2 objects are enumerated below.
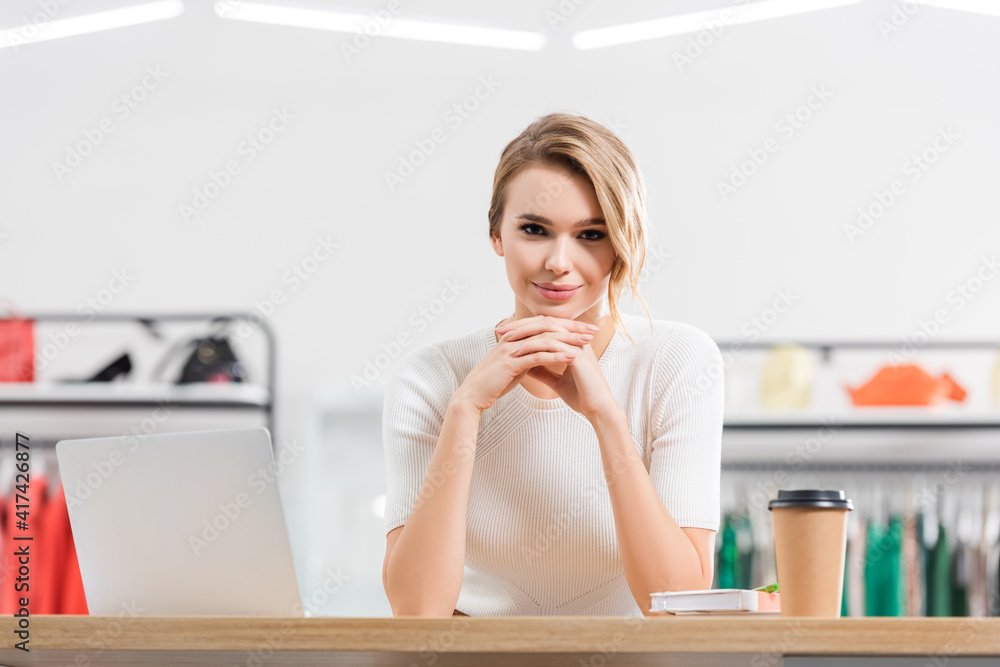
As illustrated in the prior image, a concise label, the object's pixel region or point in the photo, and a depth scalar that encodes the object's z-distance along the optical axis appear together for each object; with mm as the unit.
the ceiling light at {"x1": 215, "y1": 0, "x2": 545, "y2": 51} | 2621
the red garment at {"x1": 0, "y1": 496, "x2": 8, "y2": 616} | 2561
